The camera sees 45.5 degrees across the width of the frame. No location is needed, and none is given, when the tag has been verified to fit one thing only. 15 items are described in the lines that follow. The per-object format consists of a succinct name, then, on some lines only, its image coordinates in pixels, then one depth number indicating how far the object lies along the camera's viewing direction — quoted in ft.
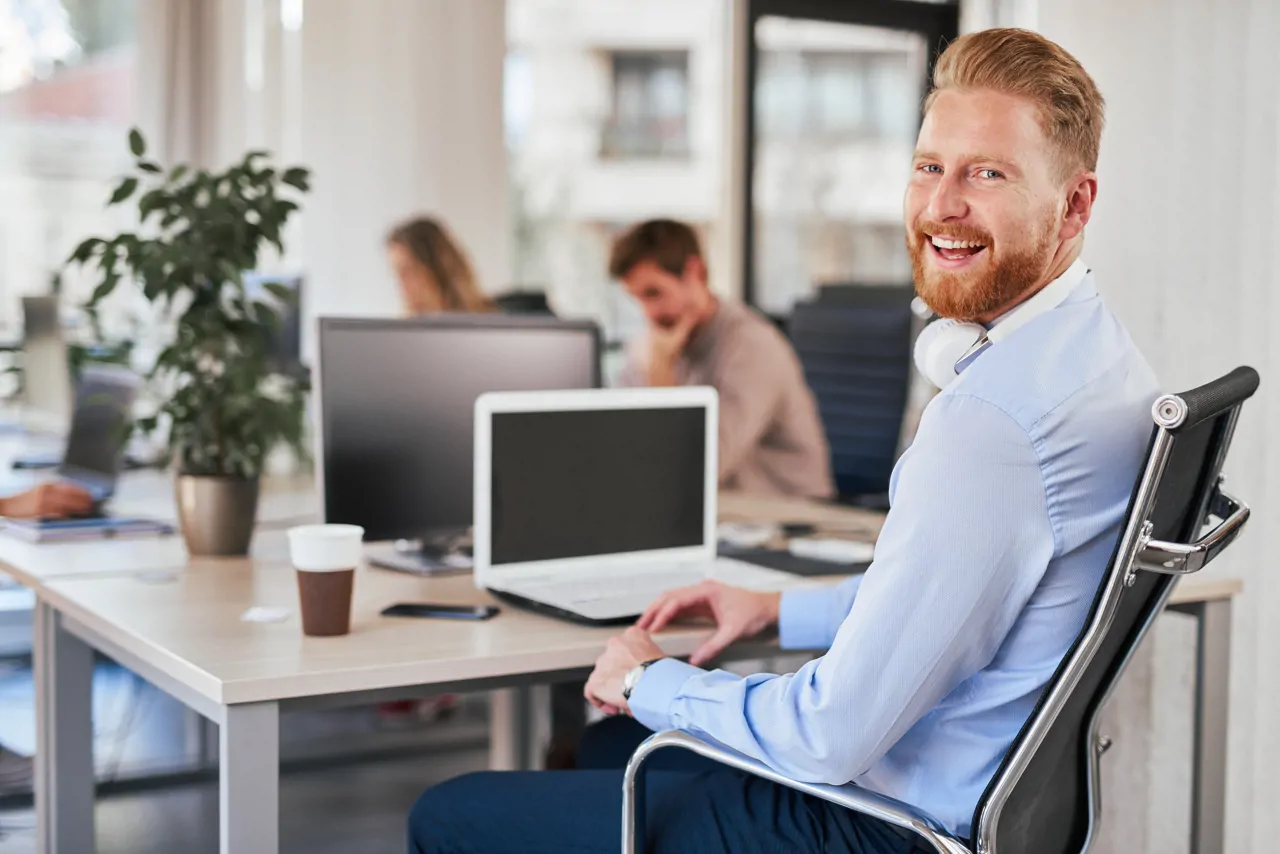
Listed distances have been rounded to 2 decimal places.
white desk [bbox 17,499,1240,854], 5.56
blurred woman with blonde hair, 15.51
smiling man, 4.63
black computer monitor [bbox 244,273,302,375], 14.57
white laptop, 7.16
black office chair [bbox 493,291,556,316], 15.21
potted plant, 8.14
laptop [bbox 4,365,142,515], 10.06
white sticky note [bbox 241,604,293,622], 6.60
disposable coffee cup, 6.26
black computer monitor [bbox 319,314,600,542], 7.84
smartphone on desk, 6.77
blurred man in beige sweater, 12.68
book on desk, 8.61
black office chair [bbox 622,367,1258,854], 4.57
